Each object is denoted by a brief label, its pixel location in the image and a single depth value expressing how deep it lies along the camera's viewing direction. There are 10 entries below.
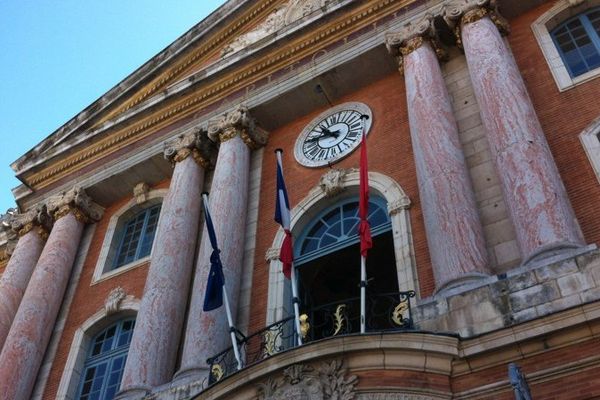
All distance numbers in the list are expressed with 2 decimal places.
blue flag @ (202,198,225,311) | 11.86
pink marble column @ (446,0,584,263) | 9.74
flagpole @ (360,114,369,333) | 9.91
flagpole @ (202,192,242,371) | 10.88
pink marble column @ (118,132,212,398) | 12.53
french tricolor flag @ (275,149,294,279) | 11.59
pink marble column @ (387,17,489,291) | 10.27
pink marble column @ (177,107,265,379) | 12.08
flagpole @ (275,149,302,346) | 10.23
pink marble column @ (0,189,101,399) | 14.70
